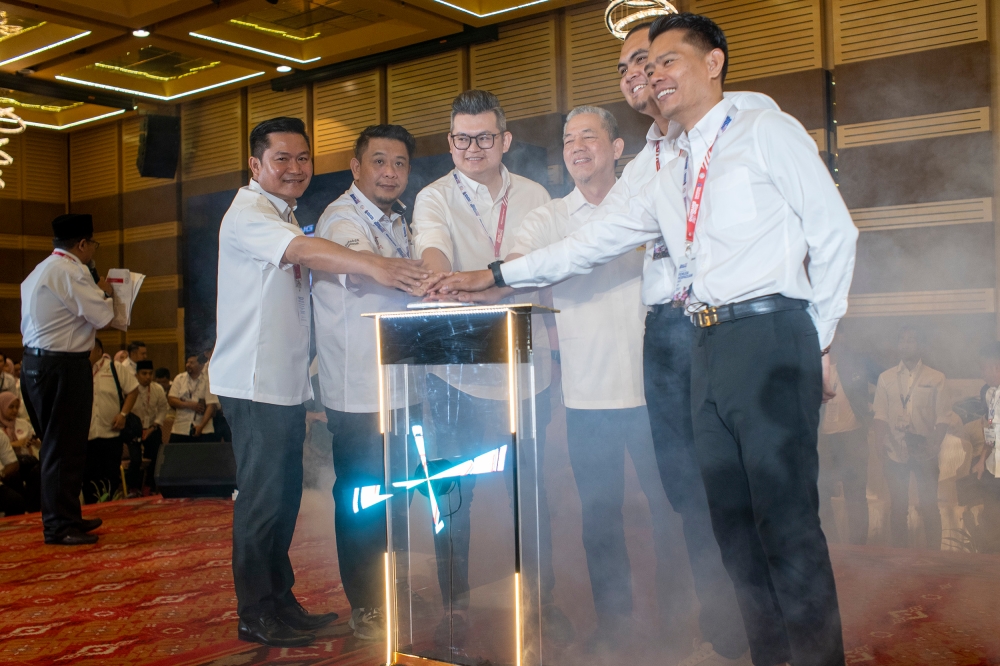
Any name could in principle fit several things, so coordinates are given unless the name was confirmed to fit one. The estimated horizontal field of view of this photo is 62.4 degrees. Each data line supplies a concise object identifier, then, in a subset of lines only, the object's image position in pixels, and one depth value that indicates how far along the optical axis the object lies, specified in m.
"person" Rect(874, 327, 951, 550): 4.34
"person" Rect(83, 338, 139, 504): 6.07
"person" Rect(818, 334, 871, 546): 4.46
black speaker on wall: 8.16
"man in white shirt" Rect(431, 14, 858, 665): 1.67
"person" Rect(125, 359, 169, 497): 6.74
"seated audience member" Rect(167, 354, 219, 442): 6.47
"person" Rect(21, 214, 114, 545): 3.85
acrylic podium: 1.74
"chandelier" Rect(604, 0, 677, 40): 4.09
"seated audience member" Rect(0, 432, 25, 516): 5.02
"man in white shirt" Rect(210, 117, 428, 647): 2.32
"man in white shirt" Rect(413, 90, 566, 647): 2.24
